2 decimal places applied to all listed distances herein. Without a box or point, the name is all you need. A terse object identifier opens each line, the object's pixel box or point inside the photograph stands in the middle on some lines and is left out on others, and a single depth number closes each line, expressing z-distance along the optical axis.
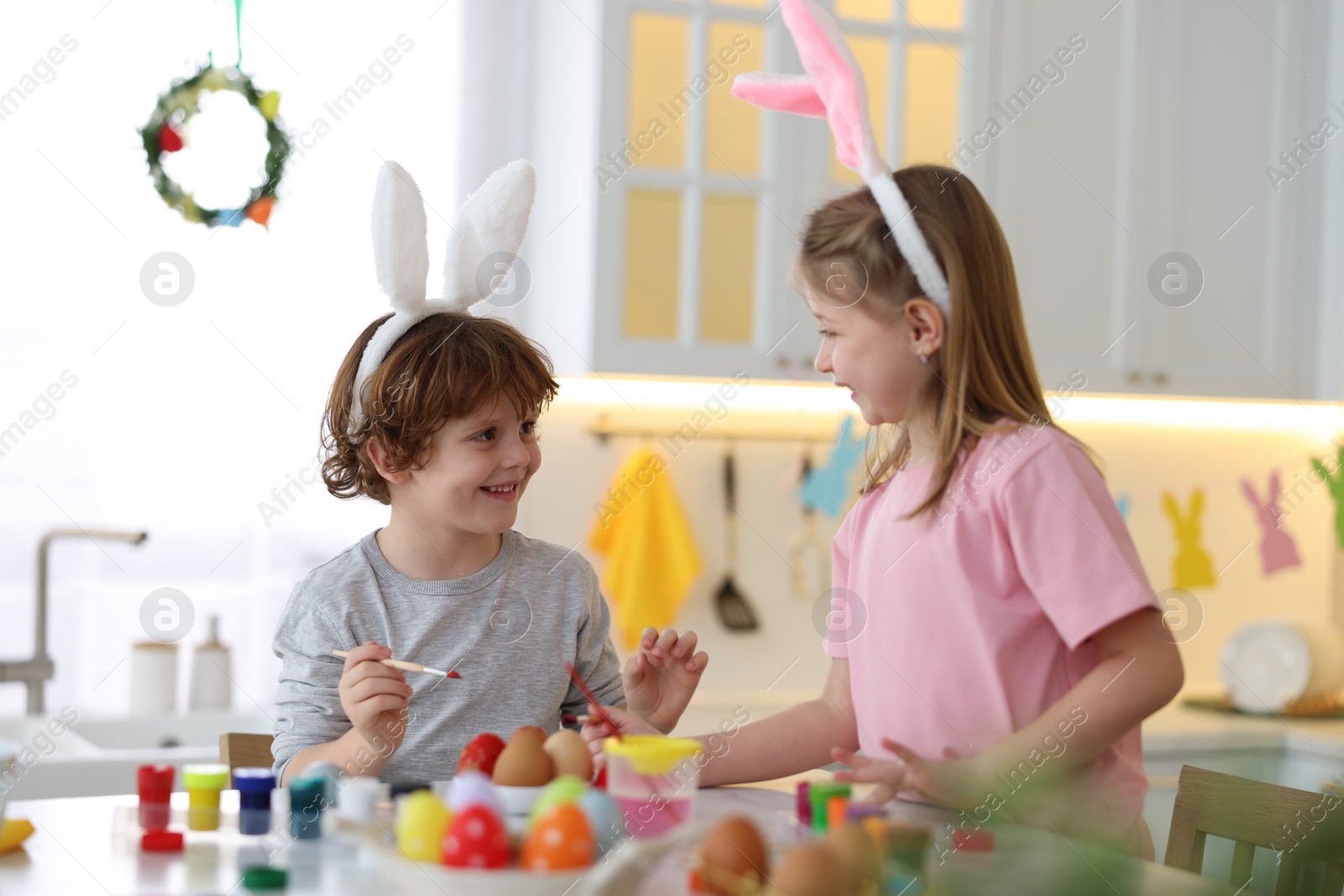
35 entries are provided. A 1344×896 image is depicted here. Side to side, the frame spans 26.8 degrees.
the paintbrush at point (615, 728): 2.52
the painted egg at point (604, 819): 2.41
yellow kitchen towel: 4.50
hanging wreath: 3.83
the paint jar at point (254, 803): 2.54
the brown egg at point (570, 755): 2.57
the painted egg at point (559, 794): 2.39
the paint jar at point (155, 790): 2.60
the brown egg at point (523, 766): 2.54
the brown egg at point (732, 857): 2.28
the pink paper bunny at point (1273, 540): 5.37
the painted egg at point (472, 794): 2.38
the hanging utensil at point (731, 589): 4.70
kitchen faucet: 3.84
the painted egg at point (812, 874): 2.23
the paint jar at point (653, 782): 2.50
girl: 2.66
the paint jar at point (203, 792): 2.59
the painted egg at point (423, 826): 2.35
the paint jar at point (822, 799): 2.51
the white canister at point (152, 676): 3.94
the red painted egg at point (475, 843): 2.32
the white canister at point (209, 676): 3.98
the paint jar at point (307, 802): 2.53
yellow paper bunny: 5.21
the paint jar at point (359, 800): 2.46
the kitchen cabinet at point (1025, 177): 4.10
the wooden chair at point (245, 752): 3.04
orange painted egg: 2.33
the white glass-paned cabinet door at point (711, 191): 4.06
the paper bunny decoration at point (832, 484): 4.71
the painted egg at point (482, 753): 2.61
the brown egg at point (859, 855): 2.24
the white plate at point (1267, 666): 4.69
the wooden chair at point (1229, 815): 2.67
